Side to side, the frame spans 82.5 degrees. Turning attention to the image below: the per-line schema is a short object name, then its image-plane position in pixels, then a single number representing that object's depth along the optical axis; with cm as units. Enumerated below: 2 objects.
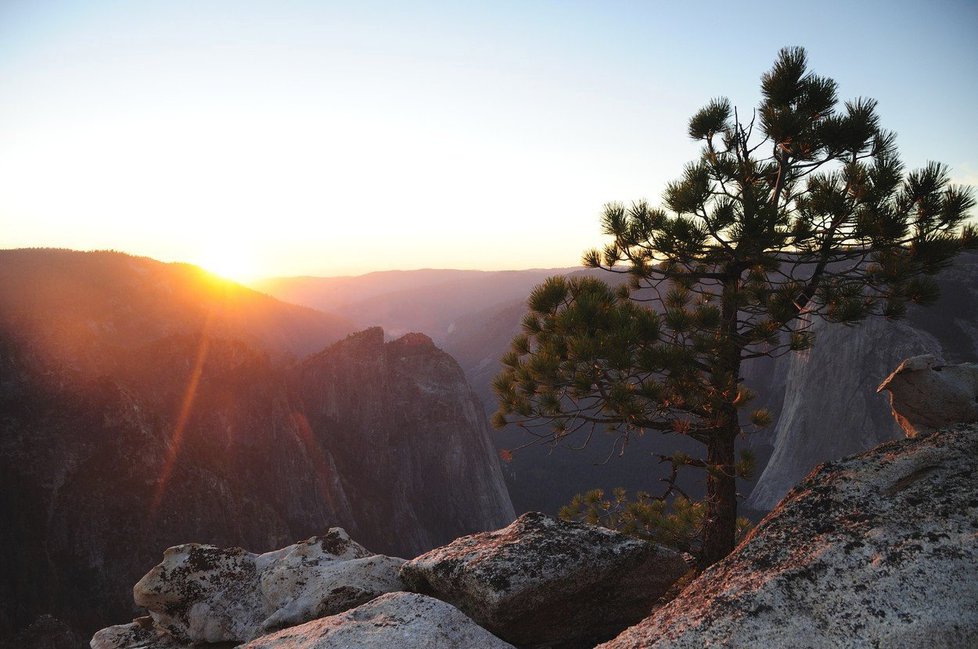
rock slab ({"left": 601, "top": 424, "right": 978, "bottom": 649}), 406
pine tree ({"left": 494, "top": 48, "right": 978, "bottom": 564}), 721
